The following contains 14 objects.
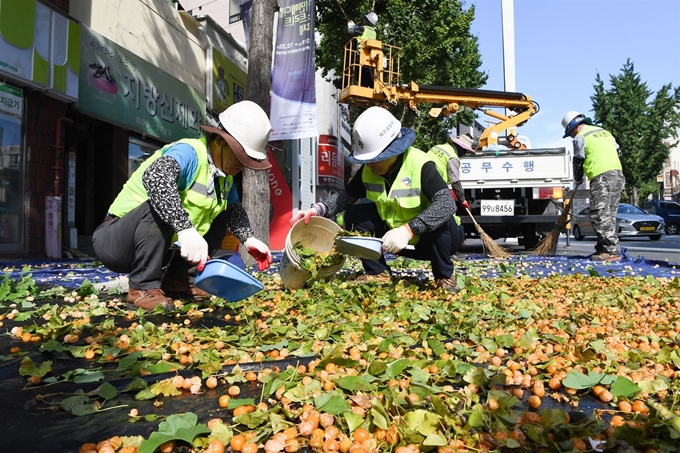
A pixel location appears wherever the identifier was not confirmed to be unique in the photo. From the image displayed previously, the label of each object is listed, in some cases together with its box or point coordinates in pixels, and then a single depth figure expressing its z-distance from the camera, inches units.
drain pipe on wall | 284.5
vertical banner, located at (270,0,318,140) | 334.6
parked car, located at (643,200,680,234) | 836.0
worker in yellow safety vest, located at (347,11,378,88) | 371.2
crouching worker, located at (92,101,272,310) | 110.7
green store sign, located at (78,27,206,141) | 303.6
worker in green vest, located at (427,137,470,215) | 268.5
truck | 358.9
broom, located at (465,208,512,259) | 301.5
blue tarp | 192.6
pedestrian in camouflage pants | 251.9
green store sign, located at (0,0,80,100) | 247.6
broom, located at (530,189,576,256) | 294.7
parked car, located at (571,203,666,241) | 650.8
